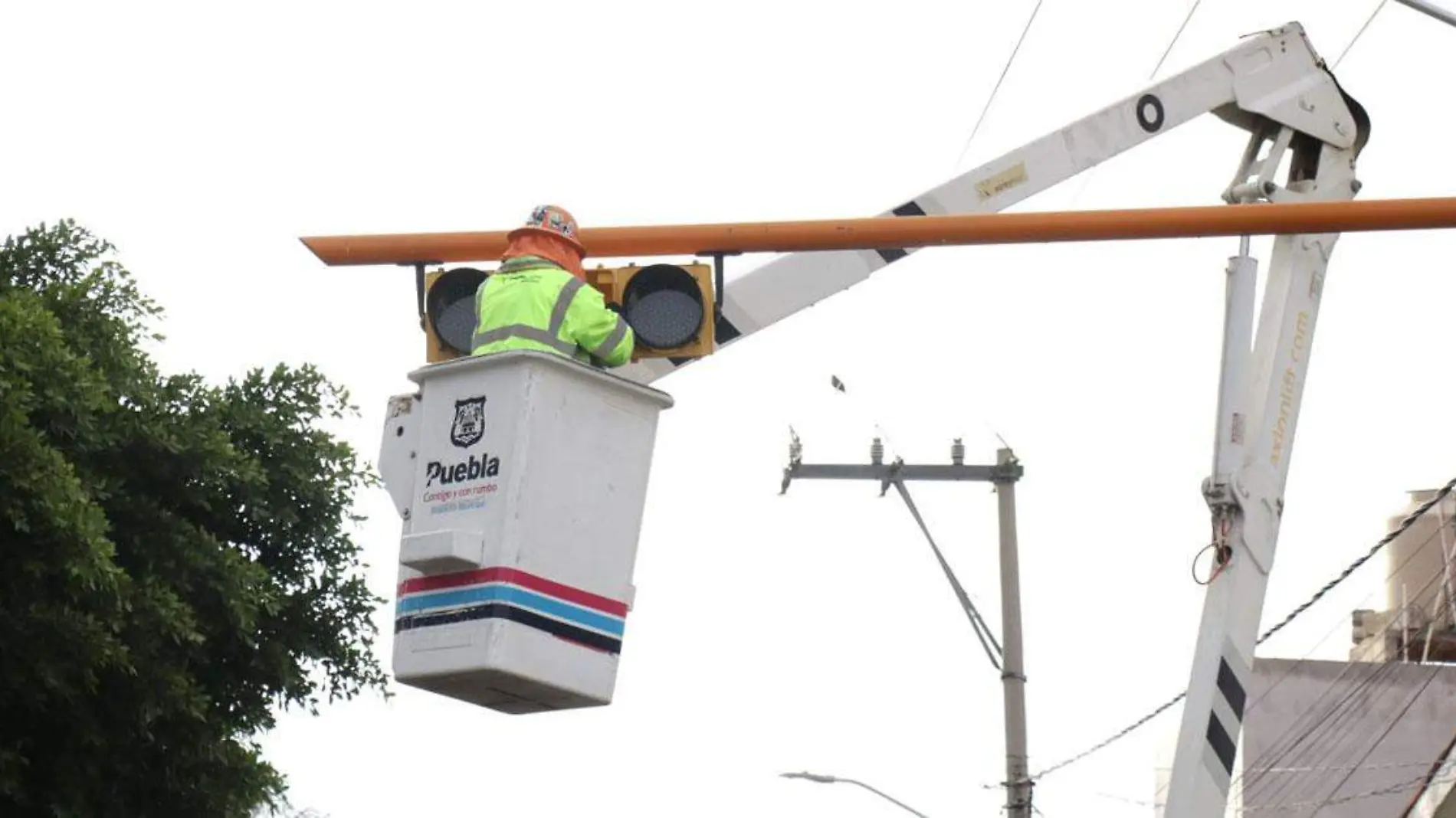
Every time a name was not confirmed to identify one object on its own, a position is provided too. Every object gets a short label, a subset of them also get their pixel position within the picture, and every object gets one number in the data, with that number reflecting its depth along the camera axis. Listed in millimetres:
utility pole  35685
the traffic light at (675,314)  14832
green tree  26860
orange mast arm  14914
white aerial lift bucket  13478
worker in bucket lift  14378
